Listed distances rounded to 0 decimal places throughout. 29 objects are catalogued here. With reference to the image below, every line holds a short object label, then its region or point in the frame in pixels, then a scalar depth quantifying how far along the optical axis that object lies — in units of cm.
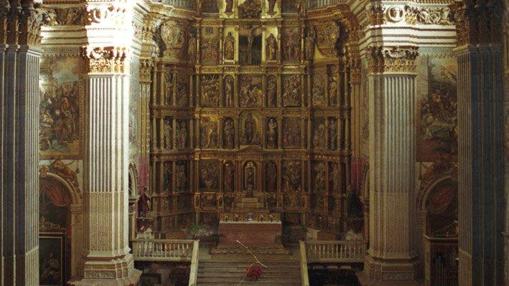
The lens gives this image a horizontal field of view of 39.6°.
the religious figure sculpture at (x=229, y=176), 3416
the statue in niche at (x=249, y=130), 3425
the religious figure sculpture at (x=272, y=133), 3412
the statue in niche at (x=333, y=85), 3256
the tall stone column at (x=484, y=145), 1498
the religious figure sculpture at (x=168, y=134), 3250
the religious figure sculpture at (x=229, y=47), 3406
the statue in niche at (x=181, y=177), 3338
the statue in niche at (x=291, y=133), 3409
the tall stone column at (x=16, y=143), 1430
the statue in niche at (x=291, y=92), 3403
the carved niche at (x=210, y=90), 3406
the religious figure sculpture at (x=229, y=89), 3412
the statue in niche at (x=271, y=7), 3416
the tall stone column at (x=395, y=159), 2342
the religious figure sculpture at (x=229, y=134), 3416
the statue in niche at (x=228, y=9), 3419
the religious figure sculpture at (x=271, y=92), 3419
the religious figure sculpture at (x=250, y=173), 3409
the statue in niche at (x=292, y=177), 3403
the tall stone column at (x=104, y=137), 2392
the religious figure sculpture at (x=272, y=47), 3409
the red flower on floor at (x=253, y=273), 2675
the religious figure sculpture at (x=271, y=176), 3422
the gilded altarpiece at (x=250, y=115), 3359
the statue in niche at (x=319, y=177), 3331
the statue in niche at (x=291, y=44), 3403
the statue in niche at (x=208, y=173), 3415
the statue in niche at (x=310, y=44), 3356
